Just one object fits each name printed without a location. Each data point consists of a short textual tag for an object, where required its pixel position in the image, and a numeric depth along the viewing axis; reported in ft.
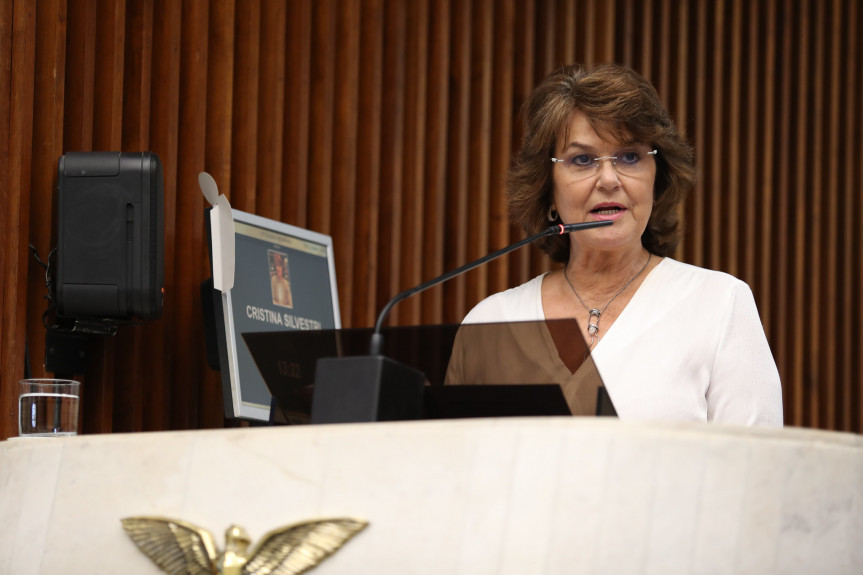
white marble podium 9.21
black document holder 10.75
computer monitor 19.17
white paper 18.93
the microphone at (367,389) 10.48
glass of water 14.64
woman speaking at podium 15.78
